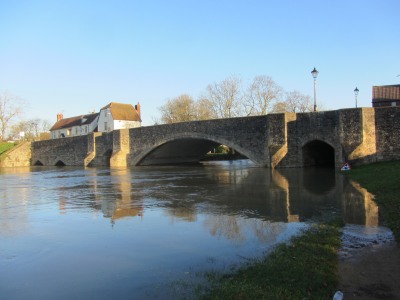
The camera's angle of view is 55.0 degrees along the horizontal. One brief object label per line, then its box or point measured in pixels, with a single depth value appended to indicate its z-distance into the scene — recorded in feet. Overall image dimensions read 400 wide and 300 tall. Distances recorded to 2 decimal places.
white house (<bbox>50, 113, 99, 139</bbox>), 227.30
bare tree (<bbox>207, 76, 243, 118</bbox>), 178.40
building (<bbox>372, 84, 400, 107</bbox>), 140.56
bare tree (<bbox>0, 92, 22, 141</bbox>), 233.39
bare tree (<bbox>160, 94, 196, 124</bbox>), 192.03
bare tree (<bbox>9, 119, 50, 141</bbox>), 277.64
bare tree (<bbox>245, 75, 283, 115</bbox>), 173.47
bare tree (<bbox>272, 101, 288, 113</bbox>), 175.32
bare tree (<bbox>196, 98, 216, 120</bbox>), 184.99
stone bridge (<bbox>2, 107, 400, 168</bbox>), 70.90
